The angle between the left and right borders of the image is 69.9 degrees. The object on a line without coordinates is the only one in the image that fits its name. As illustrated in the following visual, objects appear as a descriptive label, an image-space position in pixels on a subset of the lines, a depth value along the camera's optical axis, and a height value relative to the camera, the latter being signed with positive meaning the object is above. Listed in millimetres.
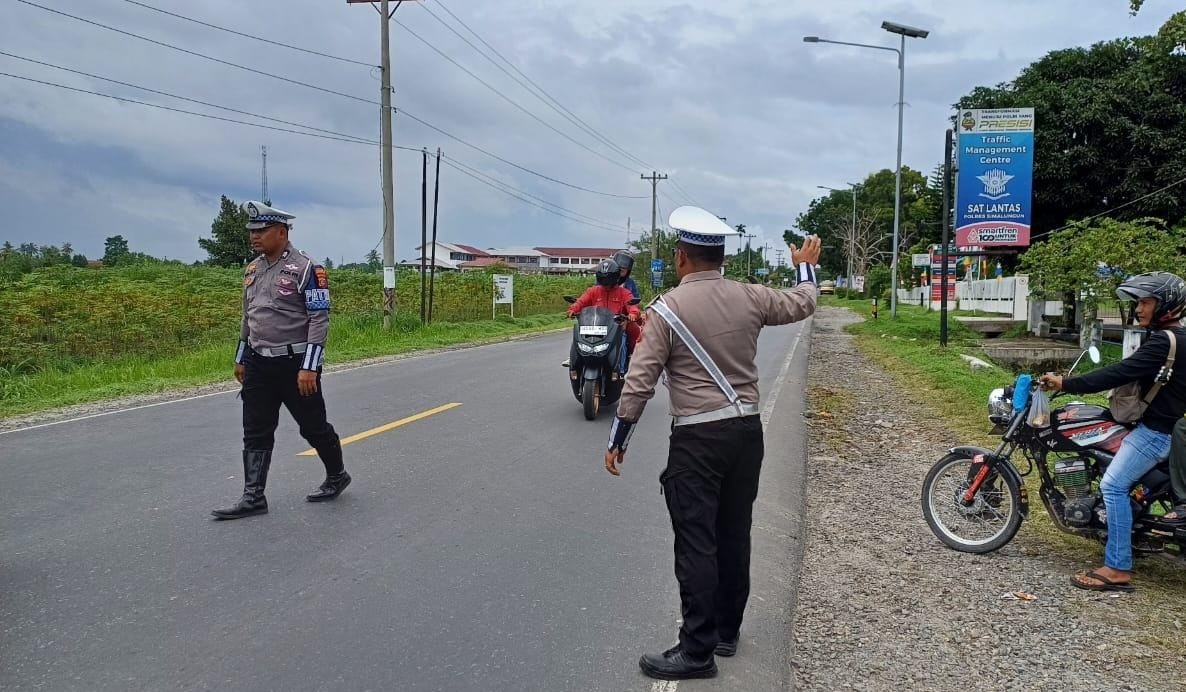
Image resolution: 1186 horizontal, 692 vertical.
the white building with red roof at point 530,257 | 127375 +5415
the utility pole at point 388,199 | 21922 +2345
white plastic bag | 4801 -636
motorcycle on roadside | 4539 -1071
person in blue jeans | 4324 -534
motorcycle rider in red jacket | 9570 -45
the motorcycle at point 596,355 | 9203 -693
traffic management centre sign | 21172 +3038
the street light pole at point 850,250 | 69300 +3823
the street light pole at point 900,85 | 25453 +7105
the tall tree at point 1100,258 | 18234 +920
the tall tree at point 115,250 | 41403 +2010
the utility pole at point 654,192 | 59844 +7116
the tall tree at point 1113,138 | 25500 +4944
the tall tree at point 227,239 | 53125 +3069
